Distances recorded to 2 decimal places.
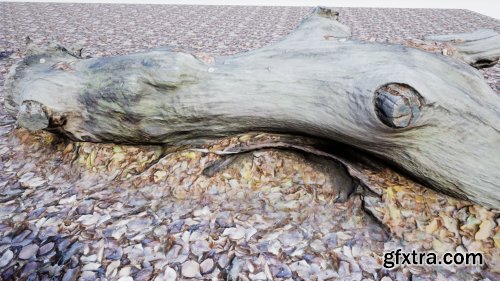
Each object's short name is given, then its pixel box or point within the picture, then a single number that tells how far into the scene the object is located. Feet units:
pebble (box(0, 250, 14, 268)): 7.02
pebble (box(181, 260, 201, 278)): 6.82
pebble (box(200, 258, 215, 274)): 6.91
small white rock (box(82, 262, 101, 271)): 6.89
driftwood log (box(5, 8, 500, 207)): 6.91
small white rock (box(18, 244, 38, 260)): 7.17
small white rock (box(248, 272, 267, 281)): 6.74
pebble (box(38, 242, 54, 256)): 7.26
